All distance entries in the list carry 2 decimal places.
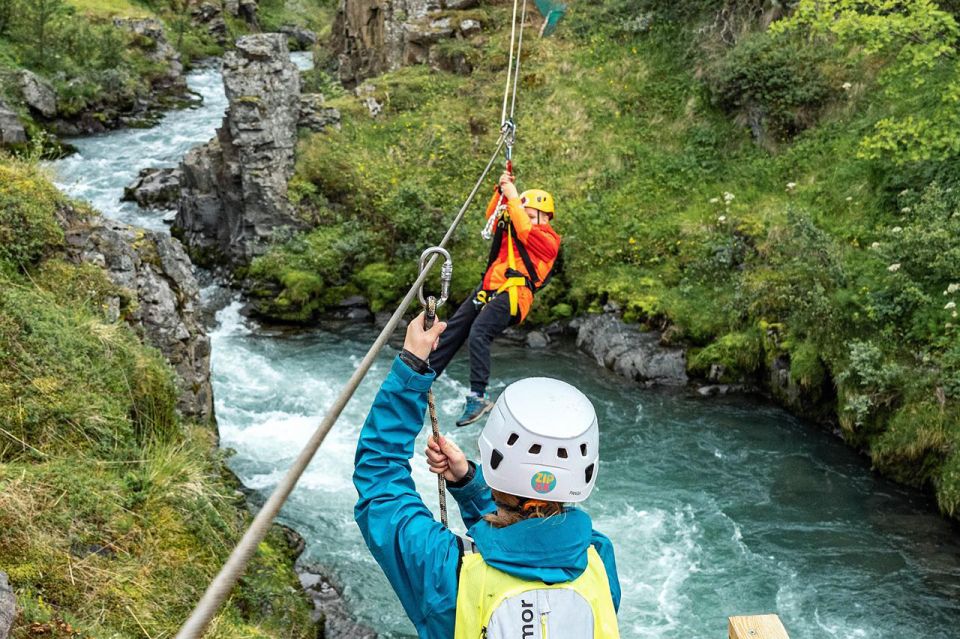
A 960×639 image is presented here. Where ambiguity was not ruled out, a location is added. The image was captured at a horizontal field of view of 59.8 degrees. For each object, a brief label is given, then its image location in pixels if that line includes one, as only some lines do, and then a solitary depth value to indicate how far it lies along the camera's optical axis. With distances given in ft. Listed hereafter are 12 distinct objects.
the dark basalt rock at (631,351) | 38.47
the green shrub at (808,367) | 33.81
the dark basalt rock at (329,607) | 22.06
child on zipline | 21.75
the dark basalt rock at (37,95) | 64.23
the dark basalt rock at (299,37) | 109.60
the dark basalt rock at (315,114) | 53.26
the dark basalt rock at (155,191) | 54.60
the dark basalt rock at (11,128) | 53.52
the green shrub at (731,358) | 36.73
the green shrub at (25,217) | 20.47
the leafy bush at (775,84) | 45.57
